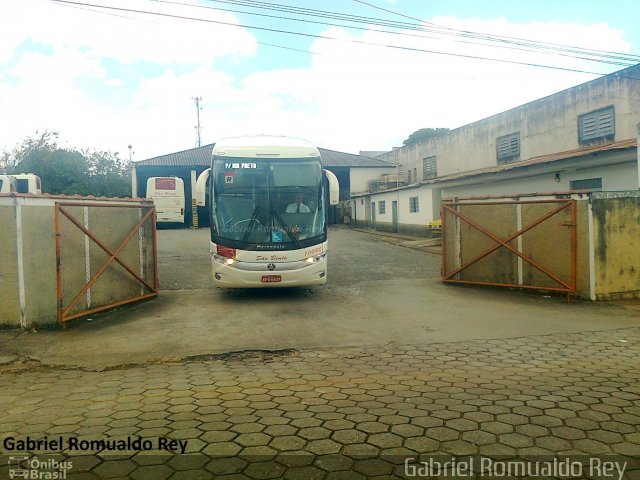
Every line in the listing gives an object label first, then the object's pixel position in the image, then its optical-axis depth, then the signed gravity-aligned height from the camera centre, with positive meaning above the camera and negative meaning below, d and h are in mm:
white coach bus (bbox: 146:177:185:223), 30297 +1856
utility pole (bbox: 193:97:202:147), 56156 +11210
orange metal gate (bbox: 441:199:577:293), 9695 -631
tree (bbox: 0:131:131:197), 36719 +4858
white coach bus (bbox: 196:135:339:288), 9336 +152
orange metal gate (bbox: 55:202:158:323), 7875 -565
